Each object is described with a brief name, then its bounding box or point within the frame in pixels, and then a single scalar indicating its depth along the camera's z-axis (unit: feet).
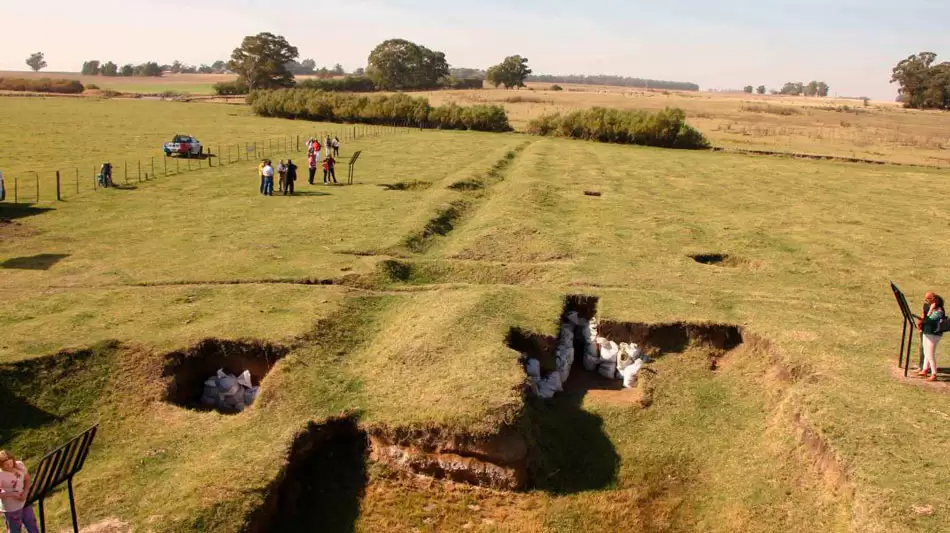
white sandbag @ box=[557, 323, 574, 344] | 52.95
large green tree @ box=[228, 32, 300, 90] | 379.14
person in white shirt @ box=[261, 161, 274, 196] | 95.96
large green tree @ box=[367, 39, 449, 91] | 448.65
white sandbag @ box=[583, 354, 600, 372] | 51.98
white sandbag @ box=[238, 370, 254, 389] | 44.27
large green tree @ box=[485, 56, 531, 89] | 520.83
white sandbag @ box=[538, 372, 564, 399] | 46.73
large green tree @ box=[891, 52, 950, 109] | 360.07
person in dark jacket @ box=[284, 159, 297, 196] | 96.73
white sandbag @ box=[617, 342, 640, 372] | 51.20
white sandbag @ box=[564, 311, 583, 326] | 56.08
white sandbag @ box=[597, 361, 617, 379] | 50.96
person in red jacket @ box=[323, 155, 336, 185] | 108.17
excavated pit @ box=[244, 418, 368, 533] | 34.09
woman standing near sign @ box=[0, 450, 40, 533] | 26.11
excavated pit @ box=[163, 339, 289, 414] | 44.50
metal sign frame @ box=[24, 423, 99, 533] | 24.02
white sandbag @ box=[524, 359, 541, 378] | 47.53
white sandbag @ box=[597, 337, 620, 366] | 51.60
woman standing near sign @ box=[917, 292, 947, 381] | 41.14
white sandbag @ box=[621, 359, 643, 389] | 49.26
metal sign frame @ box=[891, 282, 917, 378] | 39.99
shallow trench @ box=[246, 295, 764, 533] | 35.70
